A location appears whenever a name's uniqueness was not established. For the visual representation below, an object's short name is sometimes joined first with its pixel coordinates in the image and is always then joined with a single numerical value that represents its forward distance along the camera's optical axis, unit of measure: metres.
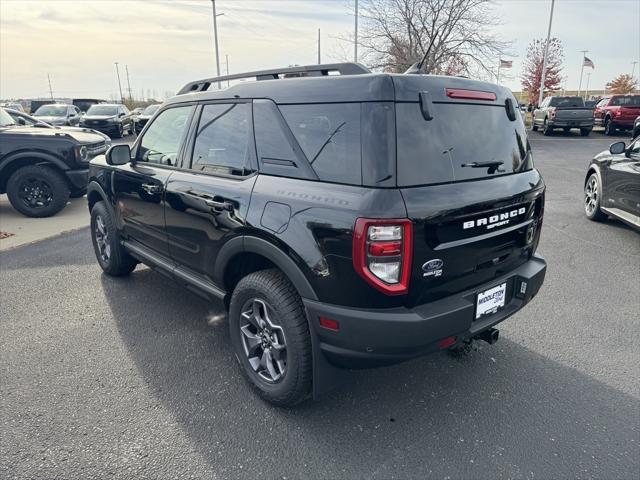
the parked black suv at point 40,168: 7.45
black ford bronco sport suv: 2.12
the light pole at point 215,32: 33.93
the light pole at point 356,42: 25.02
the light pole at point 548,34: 28.09
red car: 20.39
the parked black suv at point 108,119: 20.30
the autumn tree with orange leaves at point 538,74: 40.53
